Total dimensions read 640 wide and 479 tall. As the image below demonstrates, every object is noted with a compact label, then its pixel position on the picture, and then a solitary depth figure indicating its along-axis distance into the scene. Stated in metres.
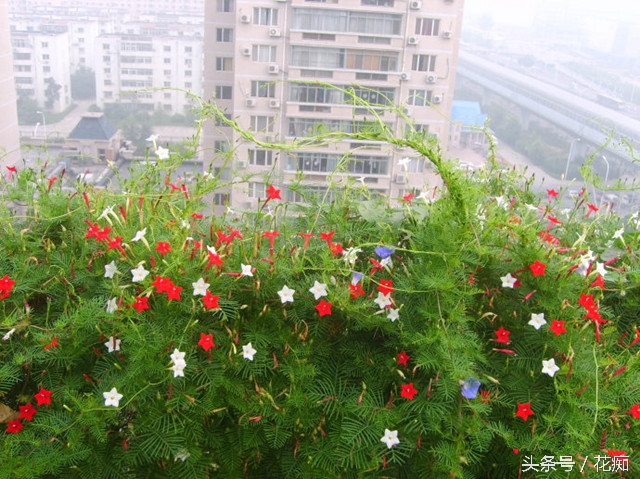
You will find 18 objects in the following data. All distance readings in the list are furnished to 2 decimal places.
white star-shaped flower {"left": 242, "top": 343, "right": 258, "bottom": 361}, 1.06
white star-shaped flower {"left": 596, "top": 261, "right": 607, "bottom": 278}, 1.10
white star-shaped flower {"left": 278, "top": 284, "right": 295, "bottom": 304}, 1.07
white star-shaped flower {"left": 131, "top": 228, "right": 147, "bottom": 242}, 1.07
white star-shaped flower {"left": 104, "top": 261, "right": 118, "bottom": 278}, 1.08
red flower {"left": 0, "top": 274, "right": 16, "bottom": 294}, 1.06
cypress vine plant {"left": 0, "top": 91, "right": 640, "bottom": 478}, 1.03
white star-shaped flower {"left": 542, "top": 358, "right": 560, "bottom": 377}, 1.06
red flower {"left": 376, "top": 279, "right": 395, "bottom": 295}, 1.06
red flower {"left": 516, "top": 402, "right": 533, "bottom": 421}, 1.07
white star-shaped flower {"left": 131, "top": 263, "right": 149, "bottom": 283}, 1.02
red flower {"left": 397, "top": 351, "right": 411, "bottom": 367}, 1.10
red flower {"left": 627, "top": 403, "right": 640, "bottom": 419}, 1.09
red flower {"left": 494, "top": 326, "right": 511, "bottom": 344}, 1.11
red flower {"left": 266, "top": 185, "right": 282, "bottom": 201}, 1.22
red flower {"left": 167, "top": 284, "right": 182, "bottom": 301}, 1.00
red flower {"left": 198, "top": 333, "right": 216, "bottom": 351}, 1.01
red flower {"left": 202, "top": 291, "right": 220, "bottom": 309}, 1.00
